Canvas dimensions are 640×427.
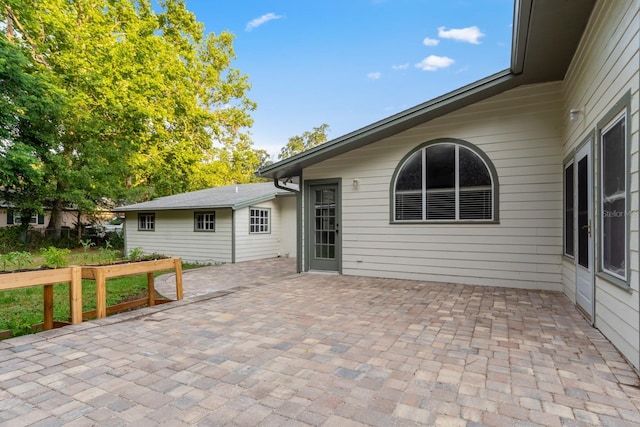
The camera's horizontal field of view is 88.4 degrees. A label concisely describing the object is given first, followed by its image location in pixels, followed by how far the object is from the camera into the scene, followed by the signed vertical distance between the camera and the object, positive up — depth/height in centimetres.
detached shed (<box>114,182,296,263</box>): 1041 -28
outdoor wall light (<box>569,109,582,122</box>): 408 +128
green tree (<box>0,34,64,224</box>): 1038 +355
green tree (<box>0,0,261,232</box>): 1255 +502
